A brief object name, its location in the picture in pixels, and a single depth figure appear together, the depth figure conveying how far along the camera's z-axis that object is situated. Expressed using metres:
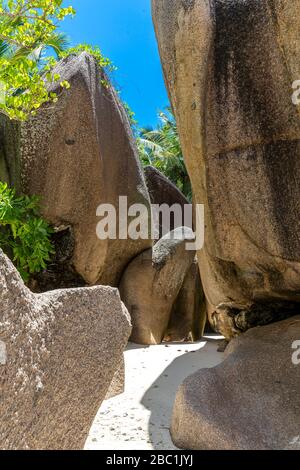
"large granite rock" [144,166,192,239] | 9.52
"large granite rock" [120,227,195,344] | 6.84
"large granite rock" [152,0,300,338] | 3.47
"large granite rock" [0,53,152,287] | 6.09
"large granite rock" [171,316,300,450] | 2.71
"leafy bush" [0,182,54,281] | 5.56
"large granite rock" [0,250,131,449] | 1.80
